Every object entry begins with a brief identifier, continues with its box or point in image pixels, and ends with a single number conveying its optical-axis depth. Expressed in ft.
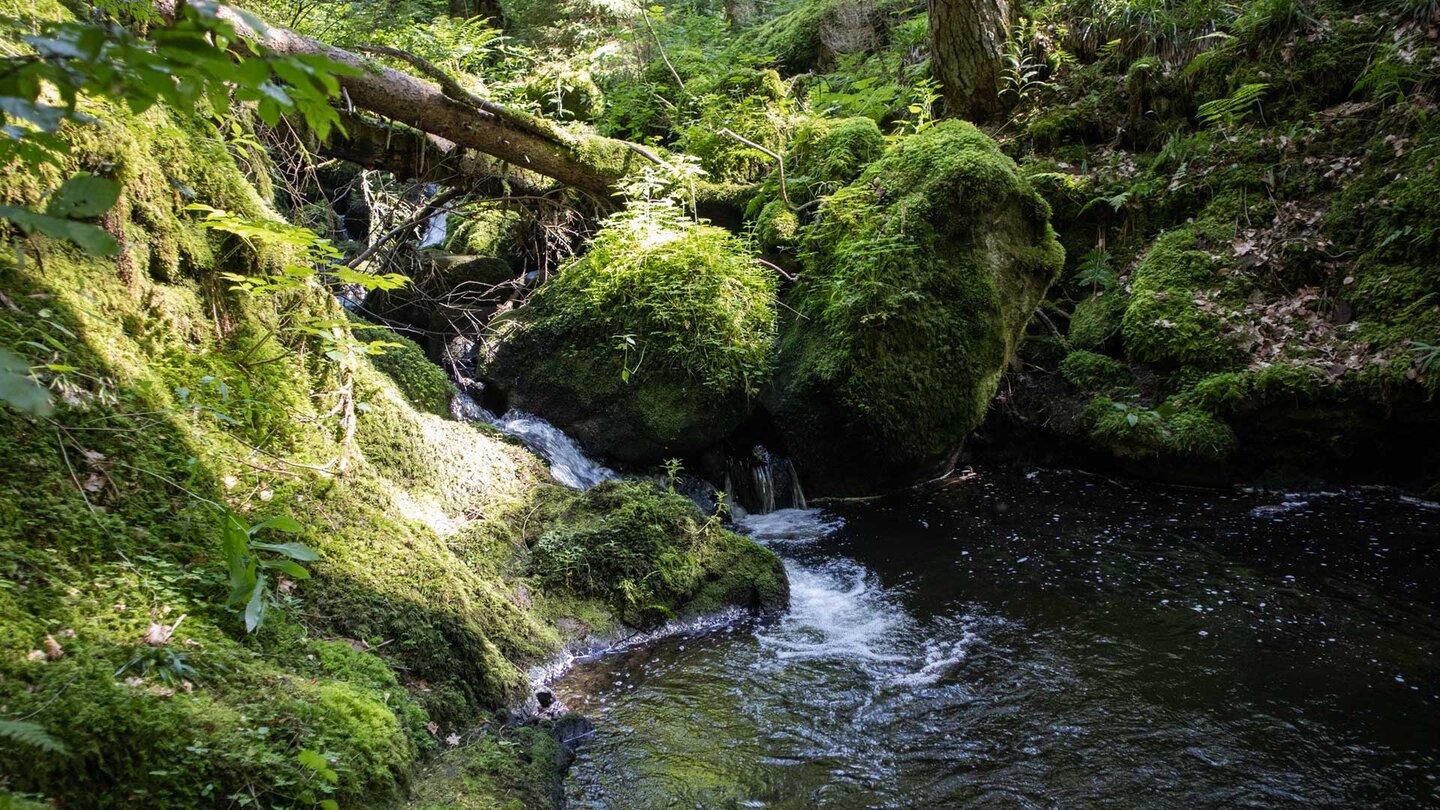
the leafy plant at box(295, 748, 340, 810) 7.86
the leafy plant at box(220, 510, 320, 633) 7.29
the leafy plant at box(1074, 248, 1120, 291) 30.19
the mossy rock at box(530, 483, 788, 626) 16.80
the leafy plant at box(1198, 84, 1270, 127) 29.07
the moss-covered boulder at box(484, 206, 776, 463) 24.98
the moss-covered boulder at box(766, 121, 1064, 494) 24.54
